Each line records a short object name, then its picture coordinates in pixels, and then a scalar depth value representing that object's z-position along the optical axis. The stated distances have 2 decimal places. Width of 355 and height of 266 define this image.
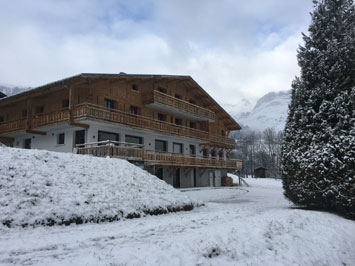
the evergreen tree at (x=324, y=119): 11.40
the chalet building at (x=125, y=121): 20.66
